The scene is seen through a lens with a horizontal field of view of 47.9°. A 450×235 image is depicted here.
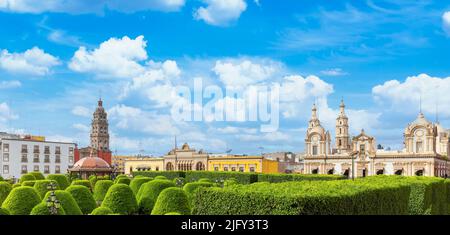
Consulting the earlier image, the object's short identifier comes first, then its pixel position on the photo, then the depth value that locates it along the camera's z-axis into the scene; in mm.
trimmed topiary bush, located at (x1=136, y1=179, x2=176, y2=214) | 27516
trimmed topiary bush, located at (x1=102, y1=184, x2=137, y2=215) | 24328
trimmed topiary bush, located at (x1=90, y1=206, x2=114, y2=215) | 18406
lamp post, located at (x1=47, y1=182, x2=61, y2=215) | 17736
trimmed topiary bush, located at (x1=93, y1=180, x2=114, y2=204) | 33000
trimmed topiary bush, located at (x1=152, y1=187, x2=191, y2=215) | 21422
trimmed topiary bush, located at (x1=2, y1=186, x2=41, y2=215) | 21938
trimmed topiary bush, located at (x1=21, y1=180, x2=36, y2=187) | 34638
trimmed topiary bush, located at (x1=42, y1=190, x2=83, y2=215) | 21500
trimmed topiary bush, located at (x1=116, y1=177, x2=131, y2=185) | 39544
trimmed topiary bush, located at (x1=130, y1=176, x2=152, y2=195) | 34822
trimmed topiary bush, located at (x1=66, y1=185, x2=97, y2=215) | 25188
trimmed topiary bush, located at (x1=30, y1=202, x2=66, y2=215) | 18422
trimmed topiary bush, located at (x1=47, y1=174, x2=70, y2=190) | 39000
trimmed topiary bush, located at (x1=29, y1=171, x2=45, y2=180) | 43625
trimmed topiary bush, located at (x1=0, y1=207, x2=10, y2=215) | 16825
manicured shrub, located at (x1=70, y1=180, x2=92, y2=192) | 37275
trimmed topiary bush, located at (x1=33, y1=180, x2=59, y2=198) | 30250
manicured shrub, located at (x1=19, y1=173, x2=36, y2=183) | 41400
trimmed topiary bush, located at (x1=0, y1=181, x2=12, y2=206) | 30594
